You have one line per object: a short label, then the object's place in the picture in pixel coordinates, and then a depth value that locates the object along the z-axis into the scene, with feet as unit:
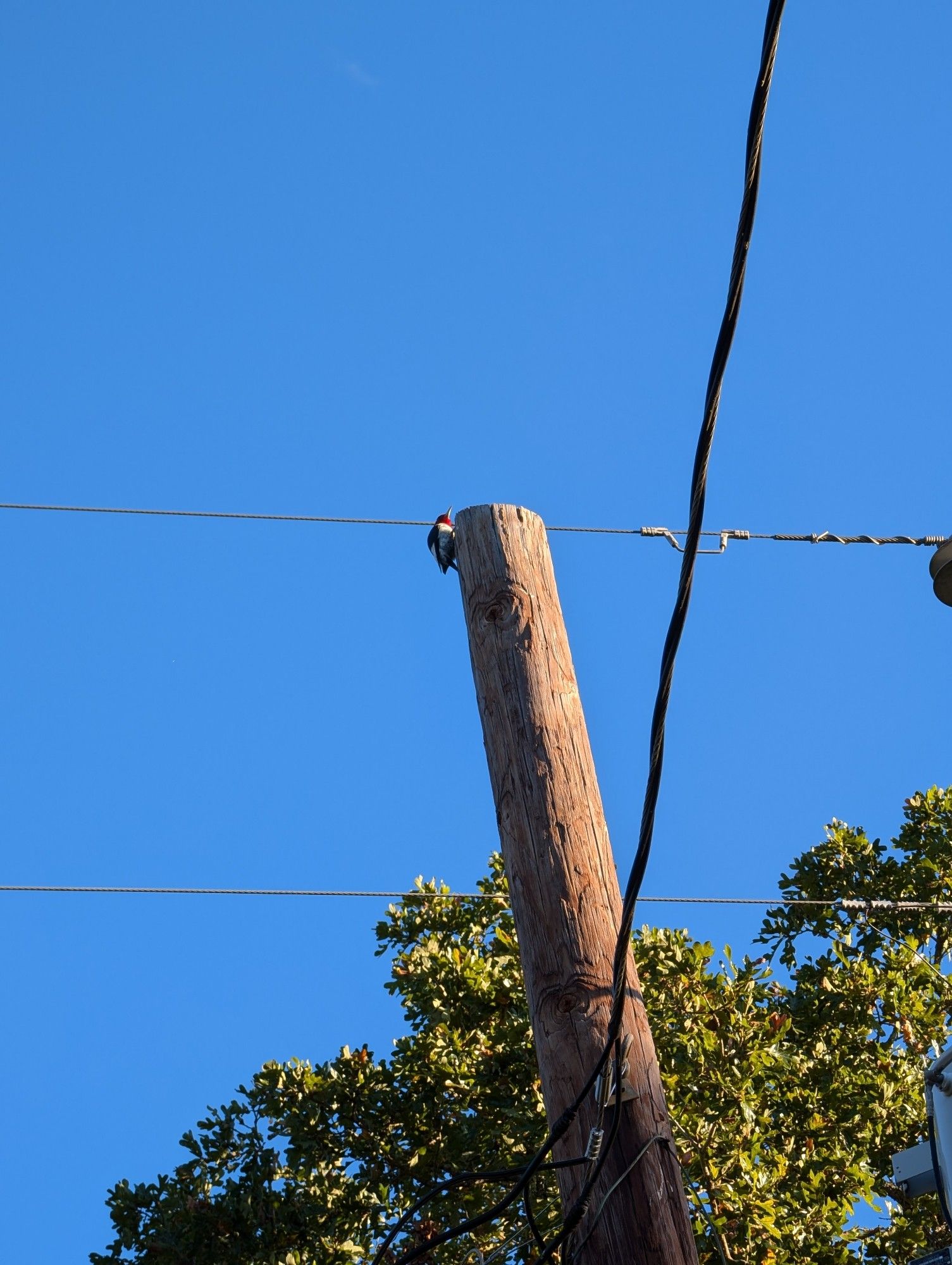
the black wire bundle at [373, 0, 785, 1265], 20.51
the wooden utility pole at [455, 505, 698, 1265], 23.85
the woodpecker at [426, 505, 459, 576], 33.14
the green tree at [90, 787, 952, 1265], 56.08
